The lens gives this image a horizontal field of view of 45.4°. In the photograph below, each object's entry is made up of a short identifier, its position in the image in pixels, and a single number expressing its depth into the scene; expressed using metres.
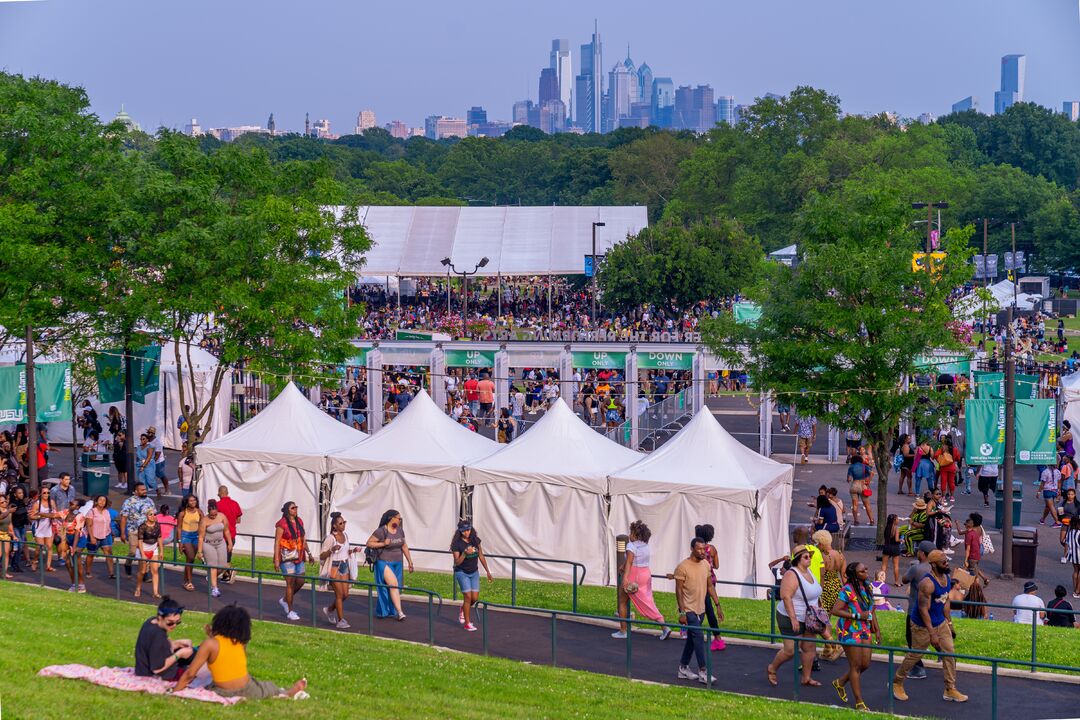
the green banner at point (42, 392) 24.62
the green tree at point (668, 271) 59.59
